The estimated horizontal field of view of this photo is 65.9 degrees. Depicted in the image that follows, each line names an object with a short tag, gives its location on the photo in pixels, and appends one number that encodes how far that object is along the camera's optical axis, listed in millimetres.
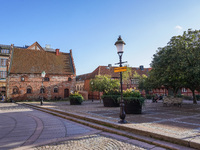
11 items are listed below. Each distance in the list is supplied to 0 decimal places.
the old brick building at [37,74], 29609
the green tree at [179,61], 12086
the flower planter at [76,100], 19000
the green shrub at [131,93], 10404
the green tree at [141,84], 38247
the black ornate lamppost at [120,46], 7566
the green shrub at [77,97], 19000
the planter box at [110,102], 15505
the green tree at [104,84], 22505
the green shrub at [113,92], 15933
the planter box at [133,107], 10047
